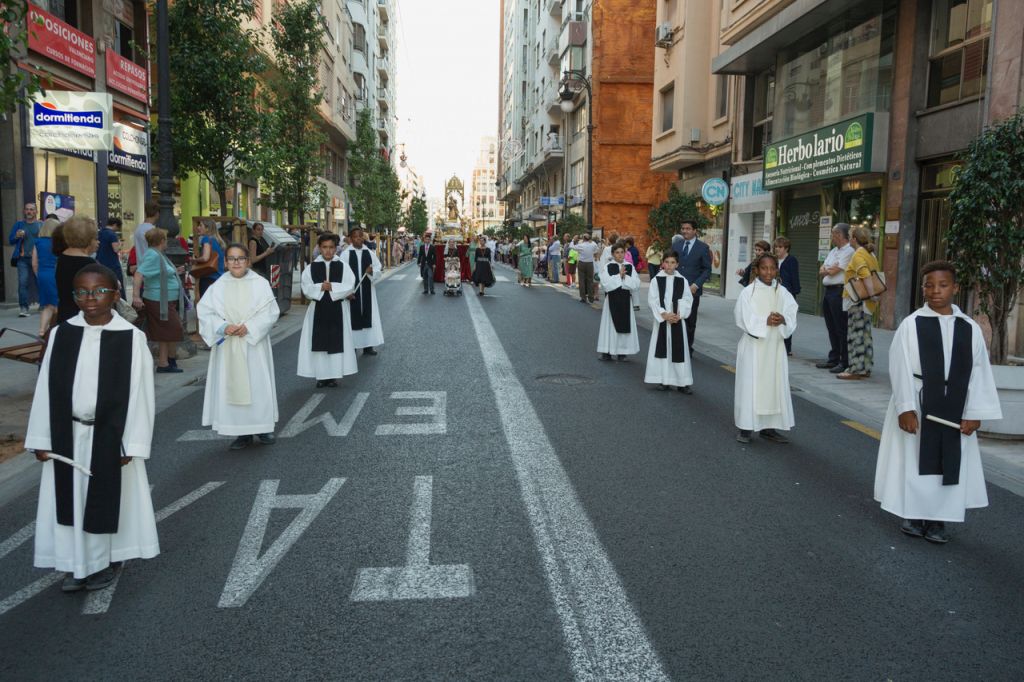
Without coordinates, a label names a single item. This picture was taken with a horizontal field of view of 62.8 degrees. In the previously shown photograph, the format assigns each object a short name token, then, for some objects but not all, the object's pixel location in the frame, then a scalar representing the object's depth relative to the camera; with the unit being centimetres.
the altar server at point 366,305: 1129
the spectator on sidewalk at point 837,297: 1110
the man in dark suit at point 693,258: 1252
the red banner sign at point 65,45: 1678
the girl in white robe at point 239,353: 661
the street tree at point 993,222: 727
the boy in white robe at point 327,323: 948
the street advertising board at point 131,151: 2077
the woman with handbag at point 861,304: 1020
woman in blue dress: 1158
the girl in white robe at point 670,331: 947
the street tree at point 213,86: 1523
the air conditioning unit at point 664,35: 2981
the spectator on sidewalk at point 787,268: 1191
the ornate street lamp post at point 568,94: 4934
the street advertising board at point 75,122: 1470
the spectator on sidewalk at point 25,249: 1467
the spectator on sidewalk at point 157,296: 988
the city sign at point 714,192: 2030
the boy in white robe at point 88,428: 384
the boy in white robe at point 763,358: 700
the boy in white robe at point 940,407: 474
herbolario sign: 1611
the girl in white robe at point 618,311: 1189
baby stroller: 2439
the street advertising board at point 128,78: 2042
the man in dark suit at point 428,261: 2545
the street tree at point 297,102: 2305
